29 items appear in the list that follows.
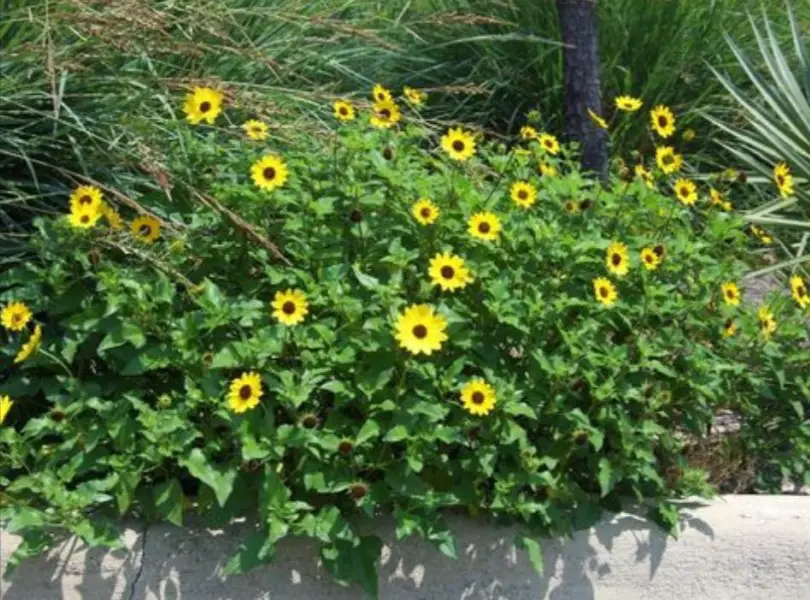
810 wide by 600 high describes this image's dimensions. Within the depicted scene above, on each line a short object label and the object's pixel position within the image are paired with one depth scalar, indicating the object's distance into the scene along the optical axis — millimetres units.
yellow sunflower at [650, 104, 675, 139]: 4461
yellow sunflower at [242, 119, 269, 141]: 4164
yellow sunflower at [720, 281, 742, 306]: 4113
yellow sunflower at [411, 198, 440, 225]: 3881
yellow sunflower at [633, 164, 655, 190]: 4426
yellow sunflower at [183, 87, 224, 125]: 3965
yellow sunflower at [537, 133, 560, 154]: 4371
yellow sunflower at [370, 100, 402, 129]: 4156
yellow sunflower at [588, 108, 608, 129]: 4504
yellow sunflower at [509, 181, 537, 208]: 4070
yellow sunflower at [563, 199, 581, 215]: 4215
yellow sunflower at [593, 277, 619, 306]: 3900
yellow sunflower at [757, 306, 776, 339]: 4180
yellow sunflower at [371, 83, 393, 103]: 4273
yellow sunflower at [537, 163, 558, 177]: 4383
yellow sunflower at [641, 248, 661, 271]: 3996
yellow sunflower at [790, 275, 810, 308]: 4270
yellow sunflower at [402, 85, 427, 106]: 4484
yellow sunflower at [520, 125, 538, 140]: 4545
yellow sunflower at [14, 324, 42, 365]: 3660
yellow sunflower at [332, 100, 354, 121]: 4194
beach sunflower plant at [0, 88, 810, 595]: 3621
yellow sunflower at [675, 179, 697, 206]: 4246
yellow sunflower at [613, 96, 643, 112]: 4422
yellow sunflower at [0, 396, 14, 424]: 3508
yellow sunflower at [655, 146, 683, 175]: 4352
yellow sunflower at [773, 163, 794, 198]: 4504
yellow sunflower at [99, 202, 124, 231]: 3863
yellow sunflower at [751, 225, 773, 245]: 4740
